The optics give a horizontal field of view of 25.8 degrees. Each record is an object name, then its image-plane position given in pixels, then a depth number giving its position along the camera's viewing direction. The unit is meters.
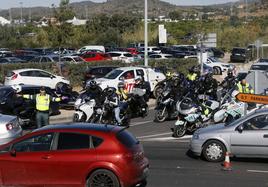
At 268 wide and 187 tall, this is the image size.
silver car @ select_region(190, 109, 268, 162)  14.38
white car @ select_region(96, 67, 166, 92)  29.05
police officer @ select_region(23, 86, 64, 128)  19.88
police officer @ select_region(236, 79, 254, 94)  22.55
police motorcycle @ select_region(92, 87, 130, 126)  21.16
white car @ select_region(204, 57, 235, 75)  47.47
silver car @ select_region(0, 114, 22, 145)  15.82
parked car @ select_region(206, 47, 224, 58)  71.01
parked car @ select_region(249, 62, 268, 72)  33.41
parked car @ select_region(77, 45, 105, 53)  62.28
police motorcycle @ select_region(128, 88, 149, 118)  23.53
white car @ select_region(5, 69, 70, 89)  33.38
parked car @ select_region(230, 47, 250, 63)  63.88
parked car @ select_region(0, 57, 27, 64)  44.41
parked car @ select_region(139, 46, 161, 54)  65.81
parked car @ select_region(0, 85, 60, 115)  22.33
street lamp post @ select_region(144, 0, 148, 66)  36.87
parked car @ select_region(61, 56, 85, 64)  44.62
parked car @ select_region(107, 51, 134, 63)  53.21
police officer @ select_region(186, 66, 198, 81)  28.73
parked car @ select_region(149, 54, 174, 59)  53.69
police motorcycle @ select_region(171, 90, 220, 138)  19.47
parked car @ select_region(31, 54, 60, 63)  43.44
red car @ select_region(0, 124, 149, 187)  10.75
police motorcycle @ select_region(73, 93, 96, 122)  21.48
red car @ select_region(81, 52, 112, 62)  50.69
